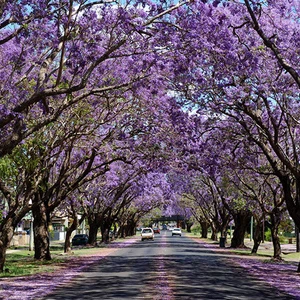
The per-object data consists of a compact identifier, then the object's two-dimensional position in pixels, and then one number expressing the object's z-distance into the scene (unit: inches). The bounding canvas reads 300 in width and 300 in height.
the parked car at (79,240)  2234.3
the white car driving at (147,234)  2967.5
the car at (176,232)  4088.1
